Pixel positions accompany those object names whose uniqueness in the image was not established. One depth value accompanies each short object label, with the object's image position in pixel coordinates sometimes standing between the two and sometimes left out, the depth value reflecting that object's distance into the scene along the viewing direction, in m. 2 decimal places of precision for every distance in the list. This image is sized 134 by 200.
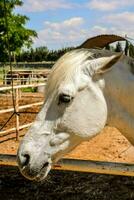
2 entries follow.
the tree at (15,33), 21.27
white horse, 2.08
